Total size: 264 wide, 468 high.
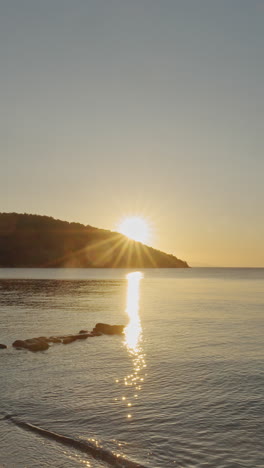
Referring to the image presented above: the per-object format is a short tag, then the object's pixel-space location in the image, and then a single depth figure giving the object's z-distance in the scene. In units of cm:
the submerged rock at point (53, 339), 3892
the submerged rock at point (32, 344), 3486
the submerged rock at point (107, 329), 4572
